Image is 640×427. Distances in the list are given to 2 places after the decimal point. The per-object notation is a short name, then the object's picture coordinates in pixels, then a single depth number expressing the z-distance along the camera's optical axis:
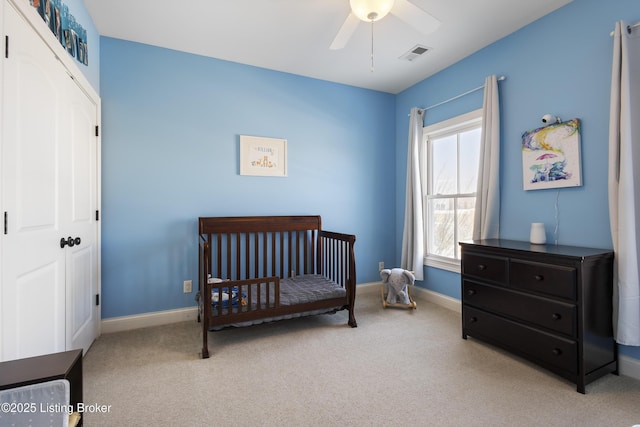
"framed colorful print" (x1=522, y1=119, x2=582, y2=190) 2.15
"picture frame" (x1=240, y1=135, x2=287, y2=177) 3.10
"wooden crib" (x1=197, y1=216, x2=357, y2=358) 2.34
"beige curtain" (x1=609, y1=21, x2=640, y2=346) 1.77
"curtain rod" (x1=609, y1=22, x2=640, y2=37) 1.83
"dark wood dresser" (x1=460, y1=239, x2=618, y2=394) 1.77
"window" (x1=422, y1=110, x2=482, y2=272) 3.03
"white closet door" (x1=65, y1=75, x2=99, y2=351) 1.93
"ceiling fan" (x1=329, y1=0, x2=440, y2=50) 1.74
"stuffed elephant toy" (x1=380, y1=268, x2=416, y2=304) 3.13
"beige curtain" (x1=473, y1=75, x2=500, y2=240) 2.62
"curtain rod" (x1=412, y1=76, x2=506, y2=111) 2.65
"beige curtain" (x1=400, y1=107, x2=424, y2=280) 3.44
